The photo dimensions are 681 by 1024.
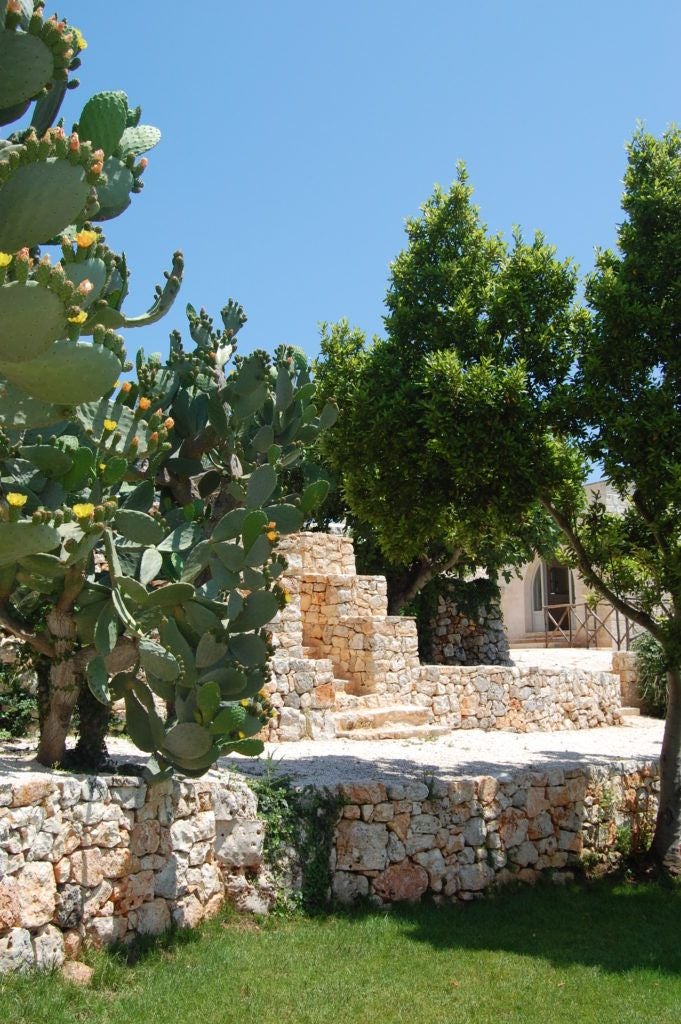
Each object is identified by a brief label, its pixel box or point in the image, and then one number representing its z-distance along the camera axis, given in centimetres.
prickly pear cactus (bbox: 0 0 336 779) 328
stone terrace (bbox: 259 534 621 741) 1348
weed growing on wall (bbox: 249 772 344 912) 671
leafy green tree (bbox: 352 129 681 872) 833
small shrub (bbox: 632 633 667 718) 1741
